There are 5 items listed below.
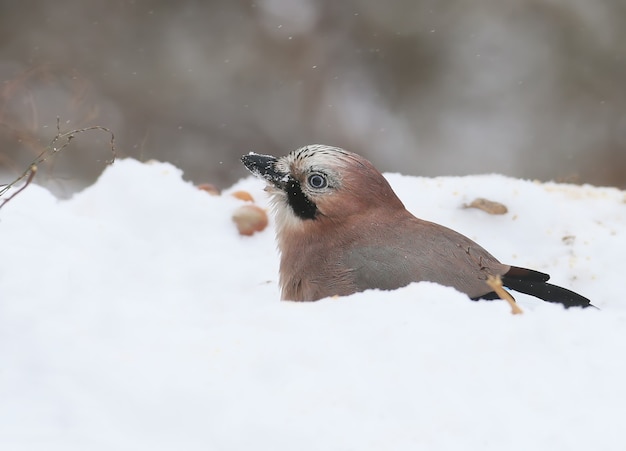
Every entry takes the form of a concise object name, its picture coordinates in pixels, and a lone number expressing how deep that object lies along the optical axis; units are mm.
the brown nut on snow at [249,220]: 7676
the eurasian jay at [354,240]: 5340
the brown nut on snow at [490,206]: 7898
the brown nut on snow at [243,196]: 8477
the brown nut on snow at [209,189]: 8520
